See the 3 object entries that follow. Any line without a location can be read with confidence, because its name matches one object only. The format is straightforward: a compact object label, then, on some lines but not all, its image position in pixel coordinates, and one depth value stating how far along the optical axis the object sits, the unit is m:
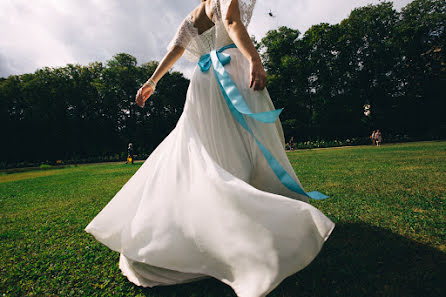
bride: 1.34
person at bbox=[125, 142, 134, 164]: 18.27
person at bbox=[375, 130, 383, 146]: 23.48
